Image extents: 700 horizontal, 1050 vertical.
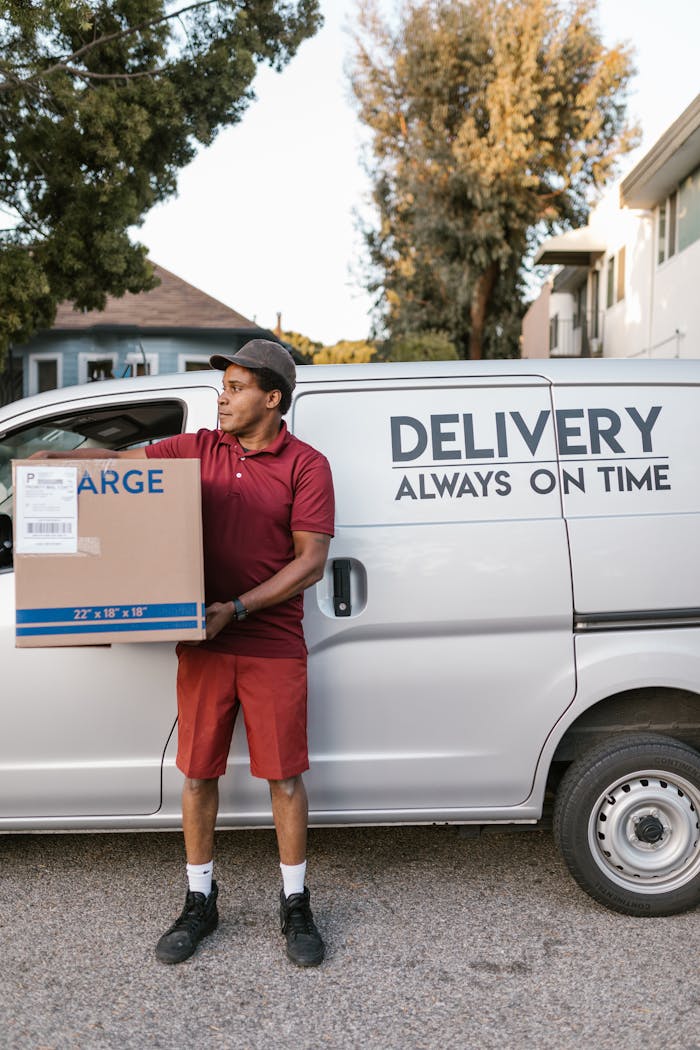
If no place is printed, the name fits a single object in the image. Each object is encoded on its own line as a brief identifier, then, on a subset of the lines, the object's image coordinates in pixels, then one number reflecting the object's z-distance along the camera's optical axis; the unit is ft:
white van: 11.66
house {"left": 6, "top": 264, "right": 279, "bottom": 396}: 77.71
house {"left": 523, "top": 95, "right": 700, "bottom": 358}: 58.65
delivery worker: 10.75
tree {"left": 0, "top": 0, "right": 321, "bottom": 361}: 36.94
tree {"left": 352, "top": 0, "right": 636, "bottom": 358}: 89.97
